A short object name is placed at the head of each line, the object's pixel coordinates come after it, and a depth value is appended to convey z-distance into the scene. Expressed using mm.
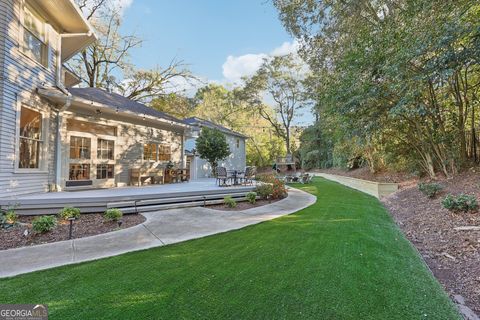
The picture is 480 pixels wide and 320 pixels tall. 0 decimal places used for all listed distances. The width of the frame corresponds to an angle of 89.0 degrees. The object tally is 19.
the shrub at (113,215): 5113
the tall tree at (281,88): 26016
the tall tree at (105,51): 17594
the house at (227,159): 18231
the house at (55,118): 5793
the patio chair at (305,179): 17022
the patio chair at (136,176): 9945
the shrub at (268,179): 9539
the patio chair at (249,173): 10908
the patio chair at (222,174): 10094
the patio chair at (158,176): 10906
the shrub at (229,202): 7344
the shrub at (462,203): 5051
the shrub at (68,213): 4918
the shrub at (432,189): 7262
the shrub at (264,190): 8672
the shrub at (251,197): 8016
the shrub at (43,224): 4336
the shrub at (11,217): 4698
